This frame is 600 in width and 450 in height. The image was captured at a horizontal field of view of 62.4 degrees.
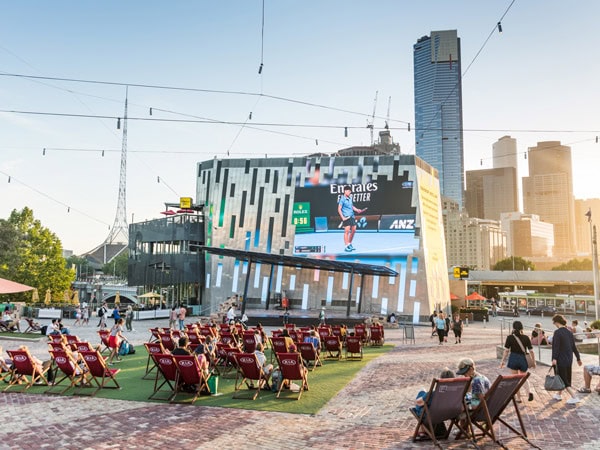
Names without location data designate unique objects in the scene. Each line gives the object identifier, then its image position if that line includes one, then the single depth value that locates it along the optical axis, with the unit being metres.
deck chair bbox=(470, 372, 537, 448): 6.32
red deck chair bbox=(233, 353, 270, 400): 9.62
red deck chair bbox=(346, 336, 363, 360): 15.31
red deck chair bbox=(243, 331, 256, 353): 14.15
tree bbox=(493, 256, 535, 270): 121.53
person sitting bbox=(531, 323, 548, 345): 14.97
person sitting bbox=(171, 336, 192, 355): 9.79
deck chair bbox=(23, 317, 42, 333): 23.47
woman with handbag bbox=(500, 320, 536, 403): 9.07
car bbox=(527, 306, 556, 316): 48.57
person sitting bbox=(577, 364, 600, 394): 9.35
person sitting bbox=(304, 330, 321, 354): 13.32
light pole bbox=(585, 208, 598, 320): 25.27
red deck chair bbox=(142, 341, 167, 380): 10.78
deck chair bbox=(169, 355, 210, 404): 9.05
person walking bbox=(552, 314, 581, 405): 8.92
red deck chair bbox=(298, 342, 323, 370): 12.61
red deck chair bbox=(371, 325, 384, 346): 19.72
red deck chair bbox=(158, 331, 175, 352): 14.10
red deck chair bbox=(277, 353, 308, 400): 9.54
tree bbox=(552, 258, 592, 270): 117.01
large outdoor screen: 40.31
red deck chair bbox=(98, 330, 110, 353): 15.06
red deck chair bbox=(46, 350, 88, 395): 9.96
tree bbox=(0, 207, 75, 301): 45.03
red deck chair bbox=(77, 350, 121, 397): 9.87
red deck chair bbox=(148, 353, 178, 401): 9.15
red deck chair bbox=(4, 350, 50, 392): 10.20
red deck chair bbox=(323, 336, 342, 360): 15.33
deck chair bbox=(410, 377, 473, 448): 6.19
